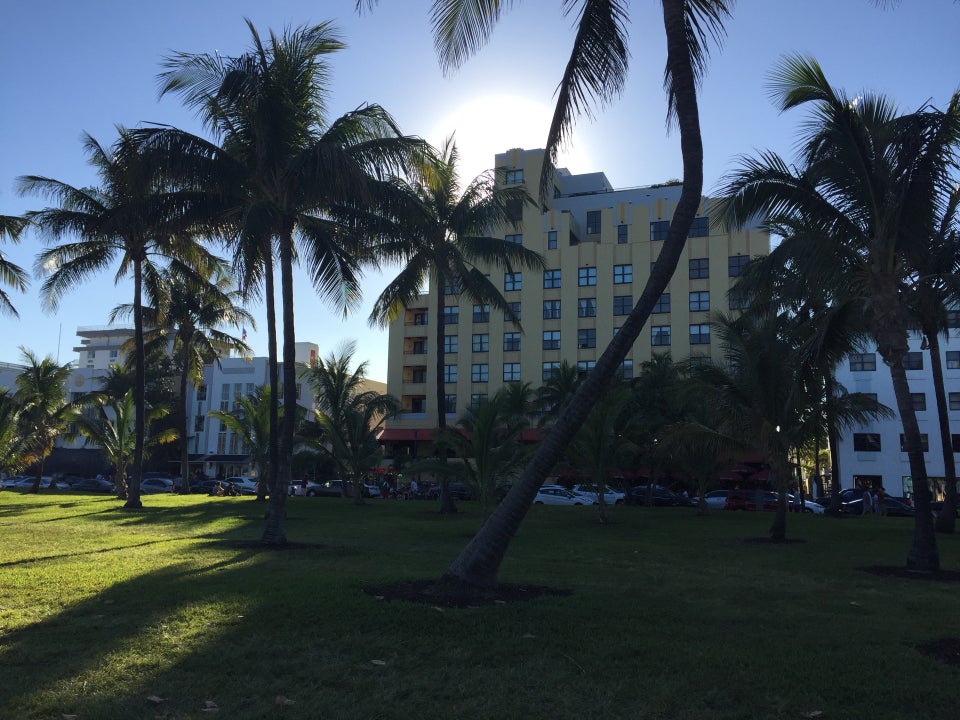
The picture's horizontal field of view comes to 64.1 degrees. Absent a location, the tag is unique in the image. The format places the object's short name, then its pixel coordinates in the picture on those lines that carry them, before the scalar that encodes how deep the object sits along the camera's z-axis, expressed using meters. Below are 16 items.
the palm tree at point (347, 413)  30.09
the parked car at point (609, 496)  39.34
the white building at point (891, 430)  52.97
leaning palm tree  8.98
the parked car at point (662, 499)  38.78
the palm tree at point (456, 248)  25.92
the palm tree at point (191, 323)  31.94
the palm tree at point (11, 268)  22.77
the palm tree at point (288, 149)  14.55
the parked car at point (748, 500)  36.08
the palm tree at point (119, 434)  33.12
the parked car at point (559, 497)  39.66
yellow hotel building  54.31
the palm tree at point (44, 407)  35.88
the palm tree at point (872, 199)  12.80
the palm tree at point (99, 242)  23.86
